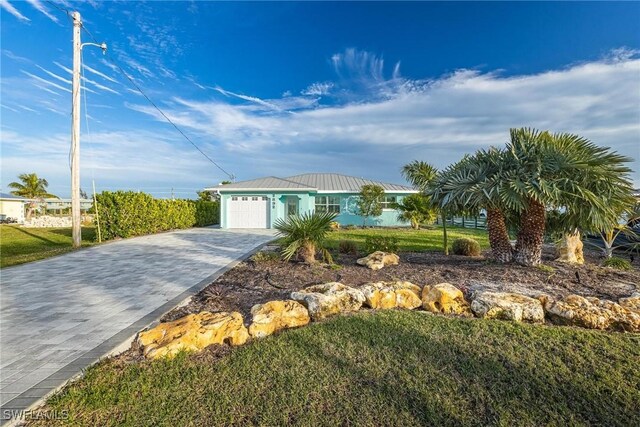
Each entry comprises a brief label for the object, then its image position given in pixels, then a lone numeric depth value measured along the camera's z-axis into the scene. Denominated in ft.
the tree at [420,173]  31.99
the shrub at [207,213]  74.38
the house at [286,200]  67.31
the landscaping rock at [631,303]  12.94
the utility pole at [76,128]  38.83
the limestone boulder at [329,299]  13.79
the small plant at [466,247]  28.22
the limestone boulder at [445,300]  14.15
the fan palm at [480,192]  20.79
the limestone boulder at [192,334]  10.34
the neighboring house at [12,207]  107.34
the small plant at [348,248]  30.66
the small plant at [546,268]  20.34
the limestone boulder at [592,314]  12.20
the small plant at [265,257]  26.73
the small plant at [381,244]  27.52
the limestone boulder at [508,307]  12.97
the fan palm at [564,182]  19.07
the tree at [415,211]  63.82
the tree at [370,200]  66.90
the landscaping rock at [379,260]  23.16
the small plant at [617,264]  21.66
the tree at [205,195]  101.60
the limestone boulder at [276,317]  11.96
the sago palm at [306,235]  25.38
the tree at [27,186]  144.25
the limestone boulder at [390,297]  14.99
